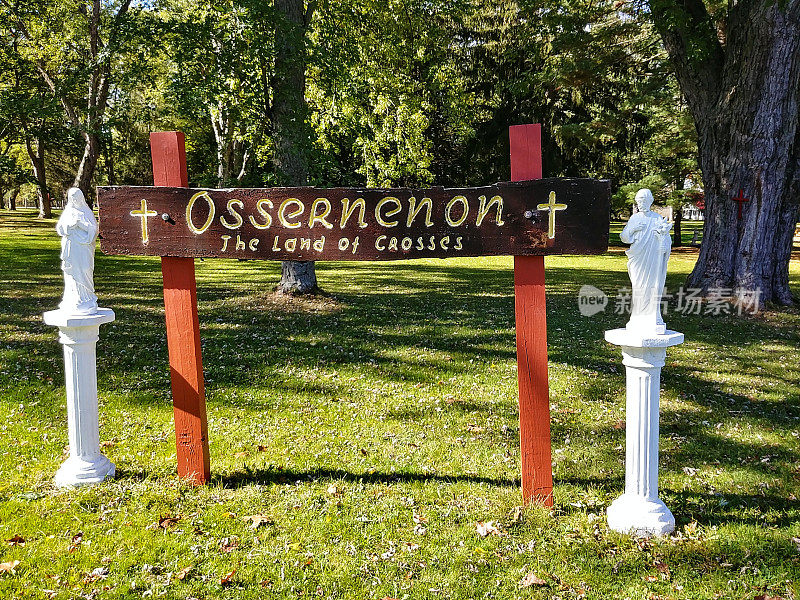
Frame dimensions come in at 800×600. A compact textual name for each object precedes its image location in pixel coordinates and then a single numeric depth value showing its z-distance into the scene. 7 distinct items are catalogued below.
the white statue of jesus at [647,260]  3.80
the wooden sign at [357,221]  4.14
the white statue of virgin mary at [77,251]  4.40
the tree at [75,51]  16.39
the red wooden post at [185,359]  4.60
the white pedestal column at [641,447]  3.99
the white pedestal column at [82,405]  4.56
